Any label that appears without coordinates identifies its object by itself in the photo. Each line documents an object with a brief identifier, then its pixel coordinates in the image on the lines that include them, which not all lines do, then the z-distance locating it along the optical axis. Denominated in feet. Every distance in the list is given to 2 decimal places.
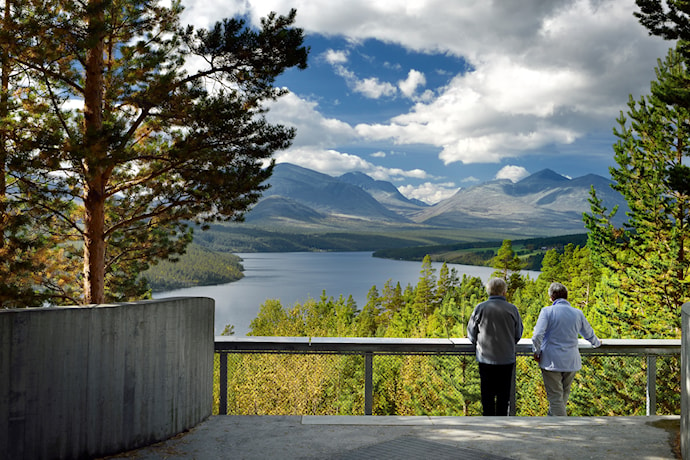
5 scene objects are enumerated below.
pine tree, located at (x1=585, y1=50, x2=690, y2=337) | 83.46
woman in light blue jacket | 20.49
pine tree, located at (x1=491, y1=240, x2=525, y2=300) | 250.78
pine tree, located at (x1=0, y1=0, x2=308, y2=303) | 33.17
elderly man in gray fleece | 20.22
